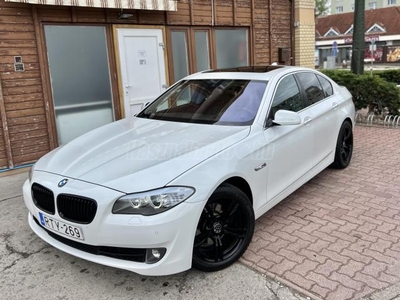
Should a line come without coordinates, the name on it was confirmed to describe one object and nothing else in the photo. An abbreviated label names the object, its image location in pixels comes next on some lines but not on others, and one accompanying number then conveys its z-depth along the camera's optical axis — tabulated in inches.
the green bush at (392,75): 609.6
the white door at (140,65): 269.7
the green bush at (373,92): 312.7
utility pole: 414.9
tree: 2276.3
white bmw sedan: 96.4
